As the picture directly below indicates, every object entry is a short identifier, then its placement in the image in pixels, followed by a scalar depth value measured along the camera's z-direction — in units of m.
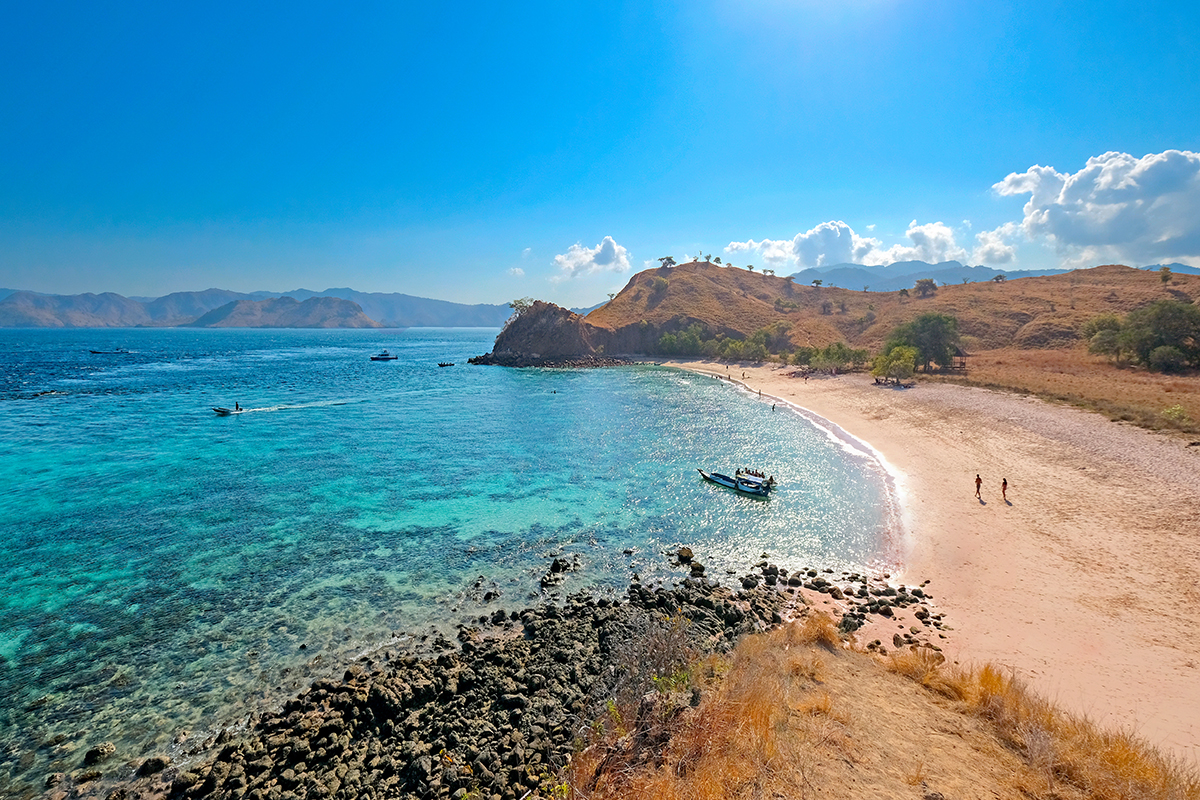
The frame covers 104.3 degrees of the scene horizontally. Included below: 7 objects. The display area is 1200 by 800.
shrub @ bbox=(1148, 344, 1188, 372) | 60.50
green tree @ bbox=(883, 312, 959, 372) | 80.81
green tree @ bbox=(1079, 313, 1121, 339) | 77.75
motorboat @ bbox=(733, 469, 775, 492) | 32.79
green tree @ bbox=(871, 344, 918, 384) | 70.81
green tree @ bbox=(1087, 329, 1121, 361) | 68.94
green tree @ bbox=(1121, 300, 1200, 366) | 63.03
